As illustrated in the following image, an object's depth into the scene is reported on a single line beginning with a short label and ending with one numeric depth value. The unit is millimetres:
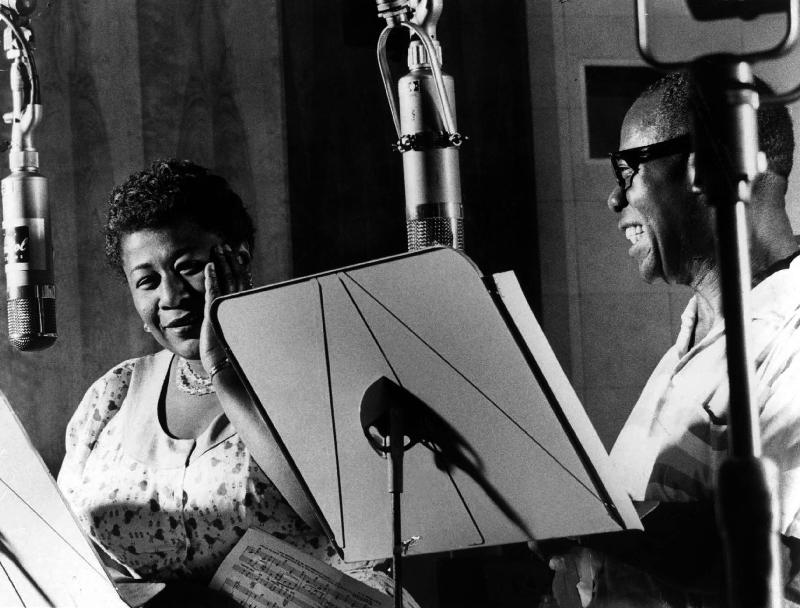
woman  1354
